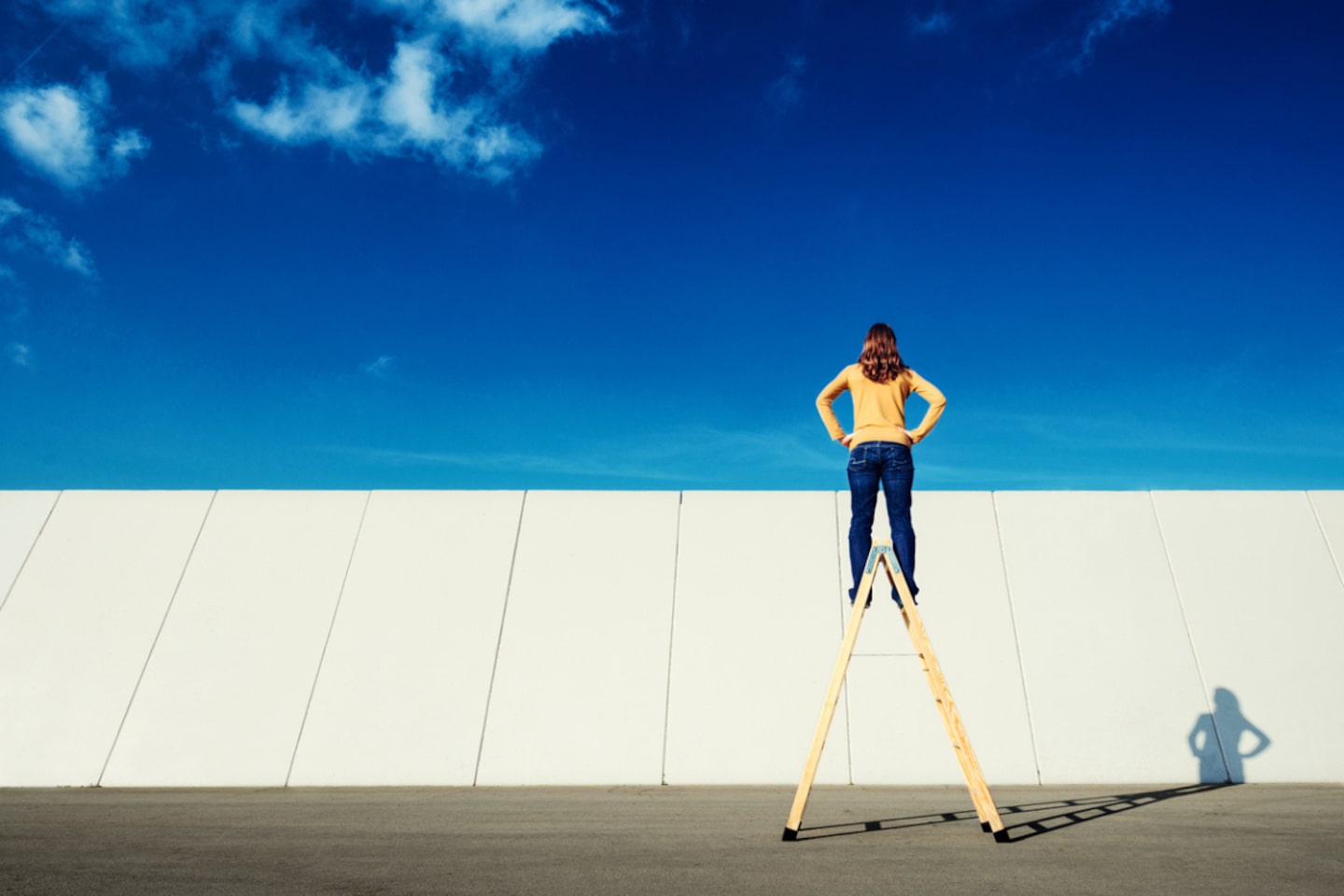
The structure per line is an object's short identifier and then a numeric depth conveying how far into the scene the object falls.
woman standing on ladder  3.15
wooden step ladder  2.73
